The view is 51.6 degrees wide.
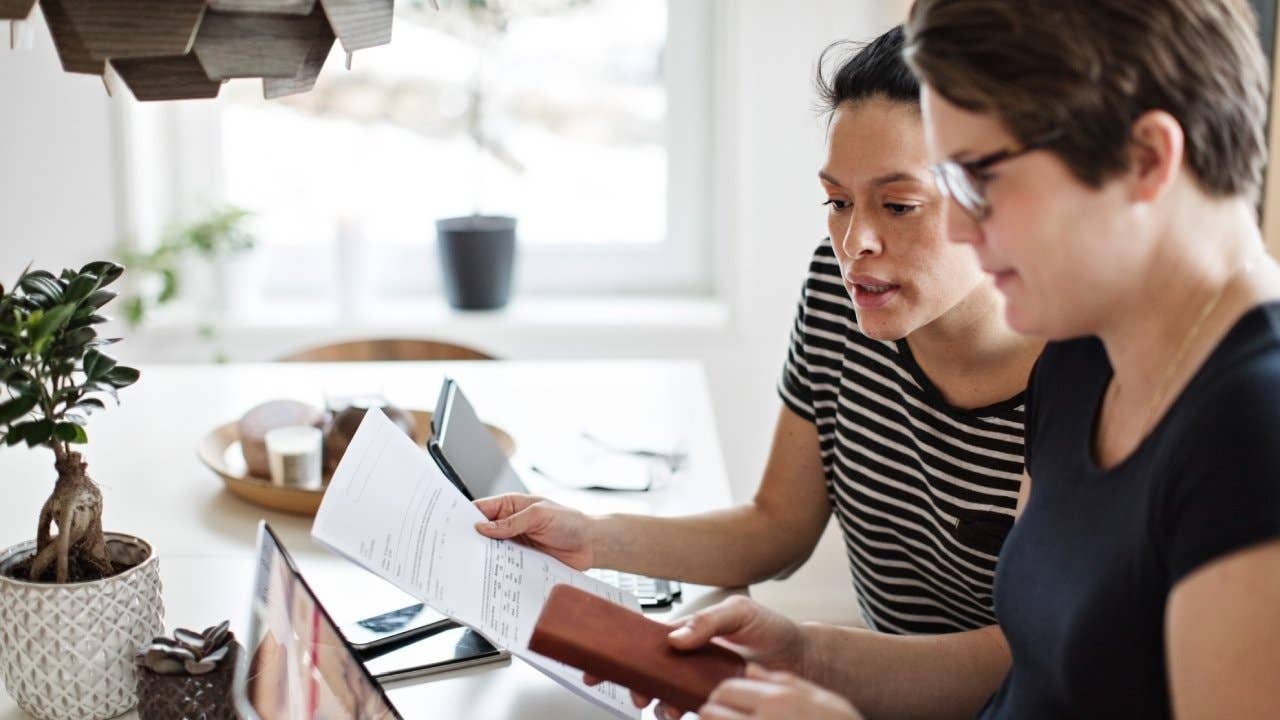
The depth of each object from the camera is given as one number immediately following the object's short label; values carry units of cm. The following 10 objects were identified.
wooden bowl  159
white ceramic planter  107
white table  122
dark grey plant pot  283
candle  163
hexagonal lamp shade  93
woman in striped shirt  127
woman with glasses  73
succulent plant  105
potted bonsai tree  102
